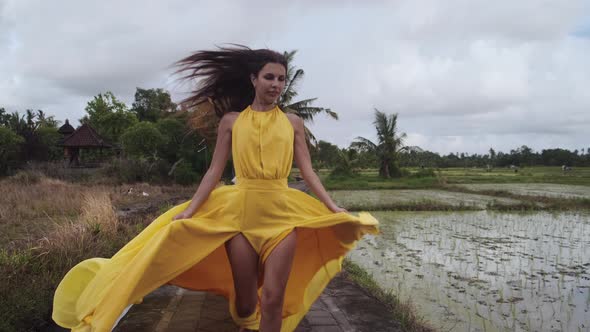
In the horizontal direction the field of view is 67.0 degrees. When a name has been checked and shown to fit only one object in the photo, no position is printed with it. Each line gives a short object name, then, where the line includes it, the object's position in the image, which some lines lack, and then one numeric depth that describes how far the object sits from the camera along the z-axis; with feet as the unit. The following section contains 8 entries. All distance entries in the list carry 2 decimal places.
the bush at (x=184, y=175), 71.67
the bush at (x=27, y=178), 56.03
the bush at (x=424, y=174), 92.87
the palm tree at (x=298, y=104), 69.82
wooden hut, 84.84
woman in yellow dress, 7.64
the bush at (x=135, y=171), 66.69
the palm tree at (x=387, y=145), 94.07
